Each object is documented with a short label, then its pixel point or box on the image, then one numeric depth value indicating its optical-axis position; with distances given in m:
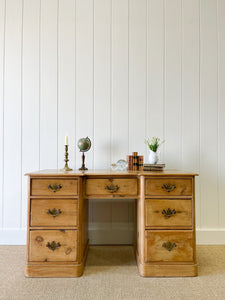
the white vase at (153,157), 1.88
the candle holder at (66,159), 1.84
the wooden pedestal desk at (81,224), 1.49
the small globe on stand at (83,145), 1.90
